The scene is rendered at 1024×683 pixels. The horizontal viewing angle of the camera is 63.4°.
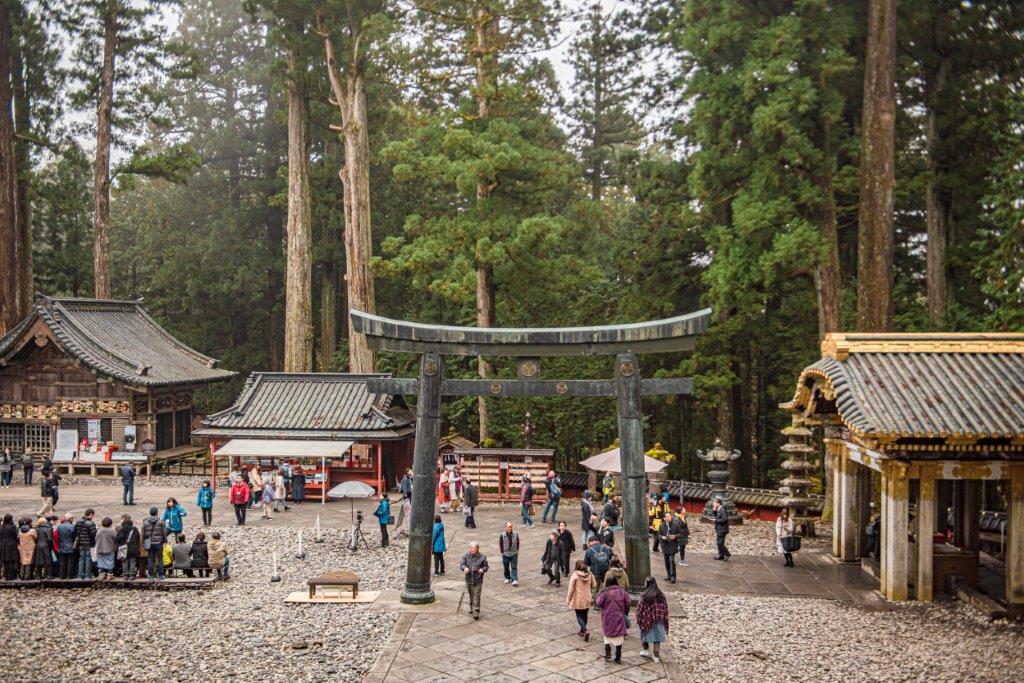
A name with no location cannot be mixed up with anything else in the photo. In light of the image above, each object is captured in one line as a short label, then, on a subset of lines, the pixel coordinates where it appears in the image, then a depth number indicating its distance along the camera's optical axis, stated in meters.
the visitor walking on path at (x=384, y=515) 19.02
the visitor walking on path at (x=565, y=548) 15.85
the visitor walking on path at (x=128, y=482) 23.36
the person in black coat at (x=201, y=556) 16.20
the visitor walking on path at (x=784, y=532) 17.77
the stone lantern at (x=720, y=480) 22.66
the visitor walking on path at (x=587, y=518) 18.33
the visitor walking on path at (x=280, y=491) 23.22
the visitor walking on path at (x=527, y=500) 21.56
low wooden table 14.78
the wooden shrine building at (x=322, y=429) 25.09
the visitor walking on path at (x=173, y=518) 18.23
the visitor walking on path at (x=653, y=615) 11.61
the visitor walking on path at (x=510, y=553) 15.66
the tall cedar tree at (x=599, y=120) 35.81
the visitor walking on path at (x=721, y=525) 18.11
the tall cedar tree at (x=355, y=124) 31.00
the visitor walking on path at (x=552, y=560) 15.92
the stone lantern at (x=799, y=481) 20.61
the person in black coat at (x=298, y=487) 24.52
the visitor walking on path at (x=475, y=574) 13.57
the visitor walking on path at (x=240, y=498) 21.05
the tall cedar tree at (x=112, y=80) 33.31
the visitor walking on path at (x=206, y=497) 20.70
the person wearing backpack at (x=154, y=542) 15.95
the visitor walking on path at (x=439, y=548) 16.30
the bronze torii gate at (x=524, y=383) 14.02
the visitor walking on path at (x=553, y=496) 21.86
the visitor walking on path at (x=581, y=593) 12.45
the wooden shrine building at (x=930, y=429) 14.33
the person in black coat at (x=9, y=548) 15.95
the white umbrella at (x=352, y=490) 19.05
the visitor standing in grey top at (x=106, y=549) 15.89
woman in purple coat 11.59
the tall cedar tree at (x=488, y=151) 26.45
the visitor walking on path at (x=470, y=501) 21.34
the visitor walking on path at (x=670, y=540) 16.16
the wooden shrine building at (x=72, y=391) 29.52
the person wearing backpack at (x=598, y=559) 14.44
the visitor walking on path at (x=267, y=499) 22.31
